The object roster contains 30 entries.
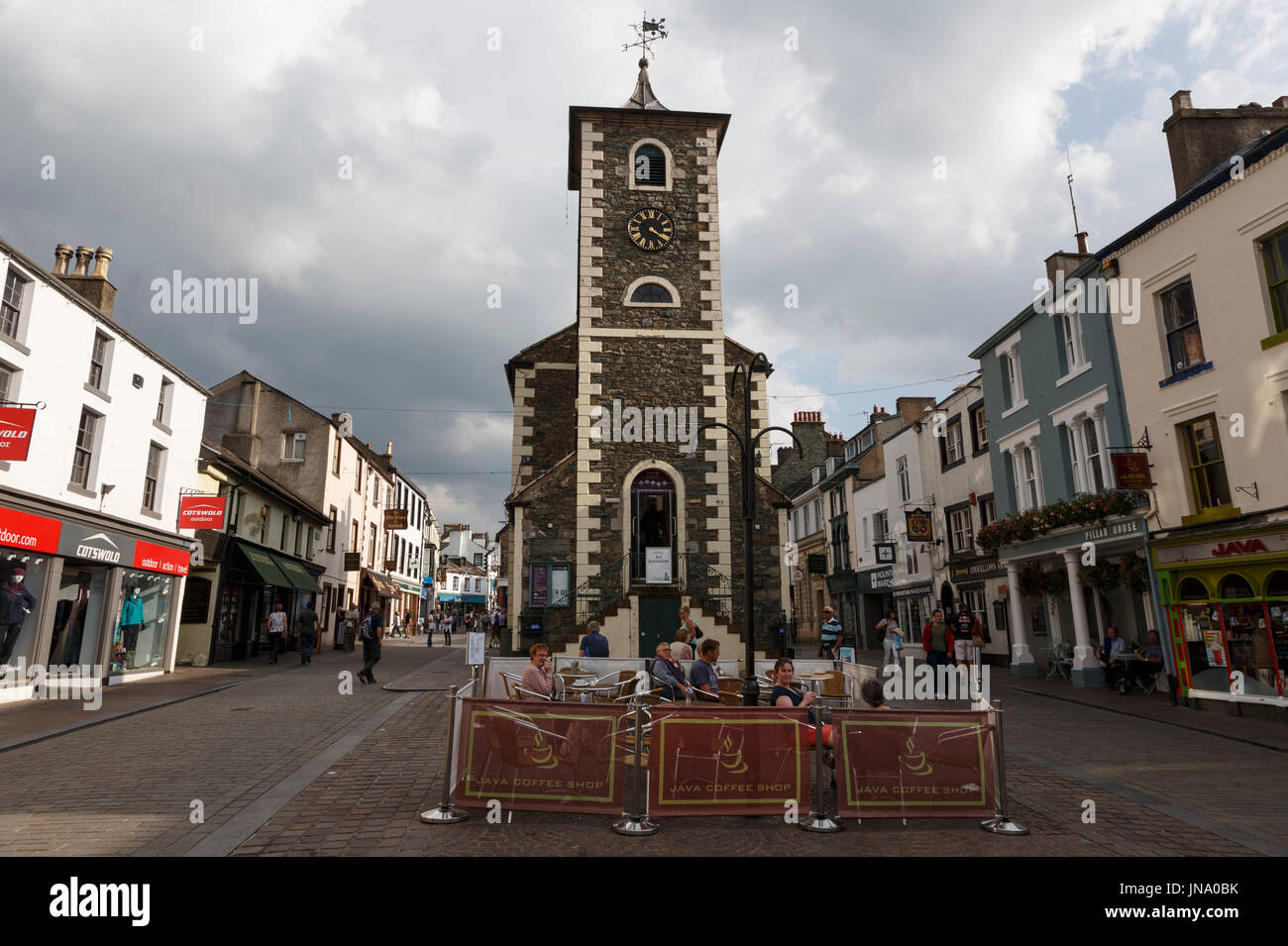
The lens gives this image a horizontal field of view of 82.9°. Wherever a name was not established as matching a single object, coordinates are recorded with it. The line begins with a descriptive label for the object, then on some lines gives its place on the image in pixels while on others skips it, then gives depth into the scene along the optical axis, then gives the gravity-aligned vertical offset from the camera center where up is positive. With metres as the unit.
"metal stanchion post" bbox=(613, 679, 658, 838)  6.17 -1.71
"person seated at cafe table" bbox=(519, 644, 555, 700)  8.50 -0.63
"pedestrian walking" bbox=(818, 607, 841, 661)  19.62 -0.38
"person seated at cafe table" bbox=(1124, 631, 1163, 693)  15.98 -1.01
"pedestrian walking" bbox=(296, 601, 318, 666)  24.50 -0.23
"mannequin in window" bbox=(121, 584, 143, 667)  18.27 +0.14
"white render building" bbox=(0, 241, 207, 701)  14.35 +3.32
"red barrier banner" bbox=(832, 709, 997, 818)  6.43 -1.28
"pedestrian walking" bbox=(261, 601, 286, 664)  23.72 -0.18
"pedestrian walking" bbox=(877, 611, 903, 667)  19.05 -0.53
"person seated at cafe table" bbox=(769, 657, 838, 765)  6.75 -0.75
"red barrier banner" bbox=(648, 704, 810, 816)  6.41 -1.21
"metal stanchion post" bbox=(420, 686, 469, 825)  6.39 -1.65
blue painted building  17.23 +4.23
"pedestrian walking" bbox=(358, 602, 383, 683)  17.59 -0.54
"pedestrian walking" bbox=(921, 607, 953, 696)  17.45 -0.53
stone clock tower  21.25 +5.75
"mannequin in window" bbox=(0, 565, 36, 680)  14.00 +0.34
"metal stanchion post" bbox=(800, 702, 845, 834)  6.31 -1.73
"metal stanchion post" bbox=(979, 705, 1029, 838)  6.26 -1.57
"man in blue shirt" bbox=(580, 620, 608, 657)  13.70 -0.41
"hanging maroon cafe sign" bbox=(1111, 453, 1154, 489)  15.10 +3.01
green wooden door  20.77 +0.03
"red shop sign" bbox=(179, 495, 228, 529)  19.67 +2.96
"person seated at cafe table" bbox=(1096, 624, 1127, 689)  16.69 -0.83
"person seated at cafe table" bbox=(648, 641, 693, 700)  9.27 -0.68
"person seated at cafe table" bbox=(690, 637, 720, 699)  9.34 -0.64
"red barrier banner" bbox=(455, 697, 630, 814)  6.43 -1.18
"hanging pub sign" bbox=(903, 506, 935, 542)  26.78 +3.38
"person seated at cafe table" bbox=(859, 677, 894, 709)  7.51 -0.74
